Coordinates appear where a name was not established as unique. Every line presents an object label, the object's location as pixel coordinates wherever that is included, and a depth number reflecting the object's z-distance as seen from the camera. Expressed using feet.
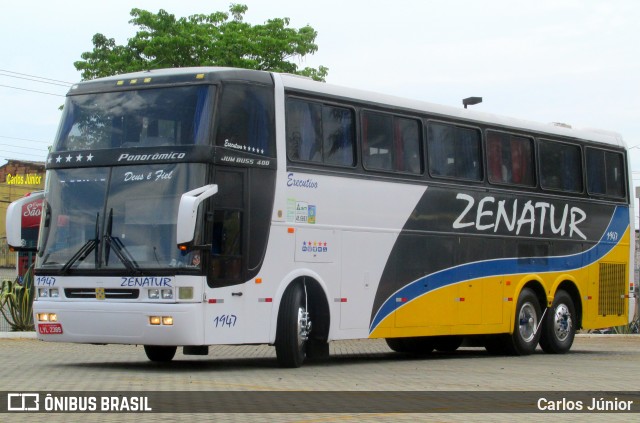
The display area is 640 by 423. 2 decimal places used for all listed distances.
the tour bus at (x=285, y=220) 50.52
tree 138.21
